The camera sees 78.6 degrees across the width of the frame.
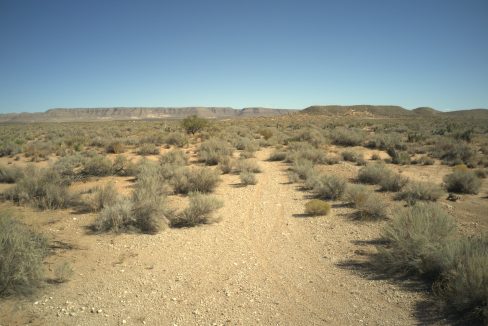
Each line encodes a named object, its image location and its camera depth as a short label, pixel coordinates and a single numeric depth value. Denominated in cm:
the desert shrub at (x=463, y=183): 933
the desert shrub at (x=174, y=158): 1337
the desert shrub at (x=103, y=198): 760
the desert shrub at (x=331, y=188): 886
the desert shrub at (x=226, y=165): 1252
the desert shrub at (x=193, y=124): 2691
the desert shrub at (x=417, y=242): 454
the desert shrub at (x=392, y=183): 948
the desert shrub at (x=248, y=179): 1070
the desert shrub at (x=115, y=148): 1728
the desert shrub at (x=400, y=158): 1445
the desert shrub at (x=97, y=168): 1142
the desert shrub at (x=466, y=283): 349
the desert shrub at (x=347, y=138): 2106
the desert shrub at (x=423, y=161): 1420
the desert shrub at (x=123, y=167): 1169
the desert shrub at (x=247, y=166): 1257
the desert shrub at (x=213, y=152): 1404
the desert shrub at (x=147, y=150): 1700
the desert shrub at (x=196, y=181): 953
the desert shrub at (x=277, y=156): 1556
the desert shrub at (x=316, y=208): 759
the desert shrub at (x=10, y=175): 1051
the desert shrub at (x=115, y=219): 645
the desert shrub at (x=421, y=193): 834
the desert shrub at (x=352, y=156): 1456
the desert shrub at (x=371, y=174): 1024
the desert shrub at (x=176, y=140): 2031
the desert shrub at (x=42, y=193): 773
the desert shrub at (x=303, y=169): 1127
